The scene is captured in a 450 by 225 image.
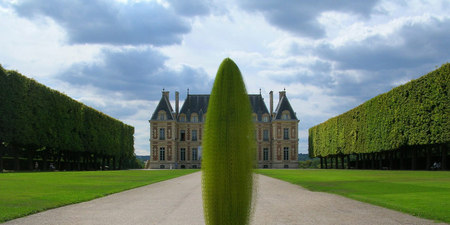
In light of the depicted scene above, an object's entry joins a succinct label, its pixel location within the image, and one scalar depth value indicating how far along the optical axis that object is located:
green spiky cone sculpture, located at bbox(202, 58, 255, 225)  4.89
